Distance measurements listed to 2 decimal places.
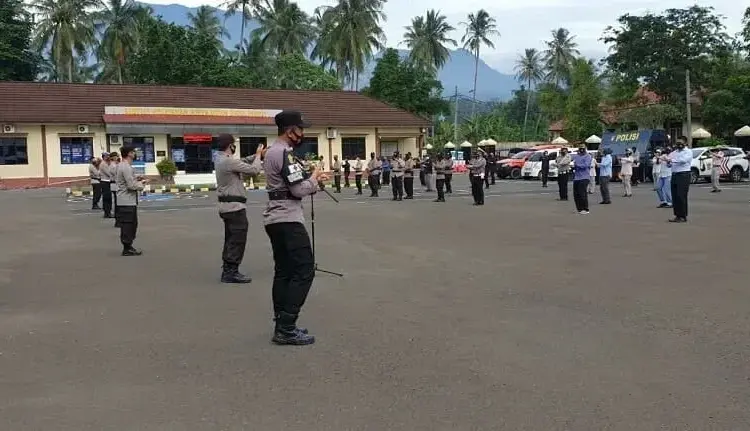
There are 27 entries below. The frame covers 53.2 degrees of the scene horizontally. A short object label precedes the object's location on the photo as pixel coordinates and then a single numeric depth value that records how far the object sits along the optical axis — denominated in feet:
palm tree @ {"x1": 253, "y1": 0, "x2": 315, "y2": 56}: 195.93
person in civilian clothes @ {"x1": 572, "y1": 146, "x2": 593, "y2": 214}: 54.93
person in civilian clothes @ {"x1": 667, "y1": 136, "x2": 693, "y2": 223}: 47.21
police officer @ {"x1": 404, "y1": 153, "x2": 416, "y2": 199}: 78.40
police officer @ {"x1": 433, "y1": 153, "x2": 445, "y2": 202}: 71.31
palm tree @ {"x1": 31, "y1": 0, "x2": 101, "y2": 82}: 168.76
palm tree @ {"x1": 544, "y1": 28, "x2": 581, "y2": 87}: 243.19
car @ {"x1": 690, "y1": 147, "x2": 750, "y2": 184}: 94.68
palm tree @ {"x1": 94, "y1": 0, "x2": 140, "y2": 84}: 186.91
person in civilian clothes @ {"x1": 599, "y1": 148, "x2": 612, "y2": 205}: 63.05
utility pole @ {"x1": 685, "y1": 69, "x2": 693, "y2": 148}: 127.46
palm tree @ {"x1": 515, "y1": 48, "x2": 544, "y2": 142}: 266.98
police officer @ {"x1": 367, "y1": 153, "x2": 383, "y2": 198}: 83.71
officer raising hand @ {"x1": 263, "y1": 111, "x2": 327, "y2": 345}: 18.58
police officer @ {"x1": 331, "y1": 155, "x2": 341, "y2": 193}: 94.43
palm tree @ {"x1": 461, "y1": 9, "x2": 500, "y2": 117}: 231.30
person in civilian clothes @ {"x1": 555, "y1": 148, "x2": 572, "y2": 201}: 66.03
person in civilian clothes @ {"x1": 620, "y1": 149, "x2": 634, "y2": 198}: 72.49
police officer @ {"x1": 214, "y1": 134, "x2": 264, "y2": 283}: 28.37
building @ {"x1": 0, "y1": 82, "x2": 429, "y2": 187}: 119.14
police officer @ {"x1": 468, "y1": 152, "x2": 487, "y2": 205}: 65.82
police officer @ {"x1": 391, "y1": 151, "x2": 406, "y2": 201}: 77.01
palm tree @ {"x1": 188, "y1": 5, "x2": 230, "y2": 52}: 201.77
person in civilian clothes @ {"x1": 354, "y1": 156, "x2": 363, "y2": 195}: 87.19
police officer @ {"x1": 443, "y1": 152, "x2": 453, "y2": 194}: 72.95
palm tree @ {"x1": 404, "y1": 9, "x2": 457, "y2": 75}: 215.31
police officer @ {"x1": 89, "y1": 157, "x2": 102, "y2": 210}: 66.13
